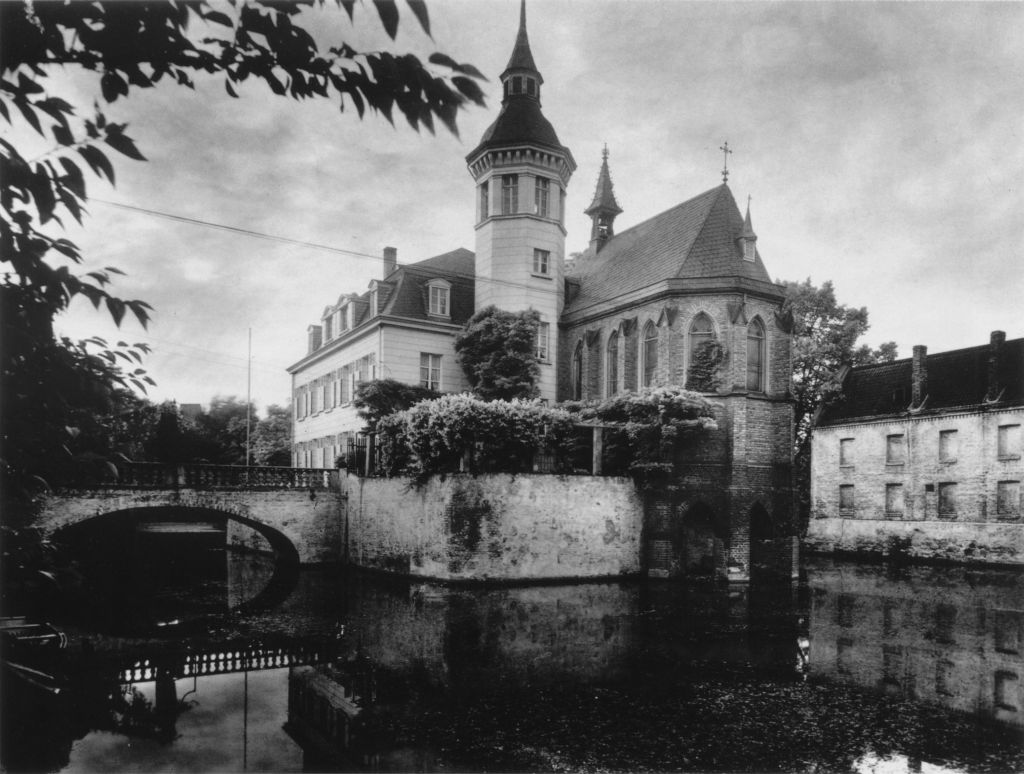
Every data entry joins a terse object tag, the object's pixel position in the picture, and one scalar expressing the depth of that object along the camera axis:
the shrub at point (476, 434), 20.92
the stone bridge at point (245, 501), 21.28
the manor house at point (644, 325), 24.72
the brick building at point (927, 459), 28.58
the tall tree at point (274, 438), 46.88
